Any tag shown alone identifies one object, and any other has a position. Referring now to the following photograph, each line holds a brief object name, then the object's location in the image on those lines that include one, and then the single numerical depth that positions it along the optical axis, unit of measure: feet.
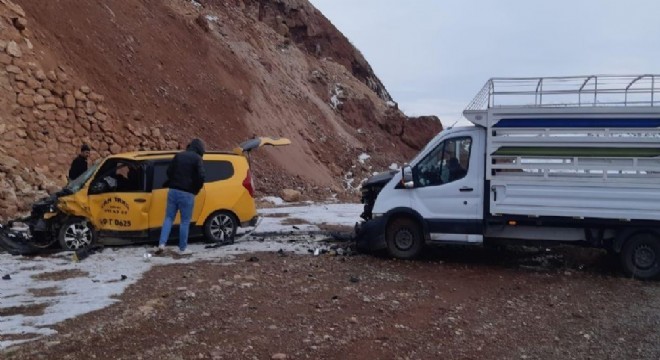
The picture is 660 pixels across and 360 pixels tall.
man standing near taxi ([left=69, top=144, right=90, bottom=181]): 44.52
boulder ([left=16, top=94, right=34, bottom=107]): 60.42
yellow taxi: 36.91
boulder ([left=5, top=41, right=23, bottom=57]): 61.36
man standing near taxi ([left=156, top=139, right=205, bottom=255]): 36.35
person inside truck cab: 34.78
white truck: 32.07
